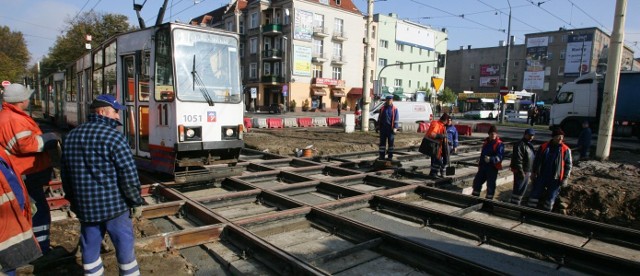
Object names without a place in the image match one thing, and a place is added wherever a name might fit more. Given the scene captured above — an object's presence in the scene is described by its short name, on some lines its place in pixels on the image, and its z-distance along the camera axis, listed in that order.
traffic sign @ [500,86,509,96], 25.95
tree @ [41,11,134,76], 37.56
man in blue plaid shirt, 3.12
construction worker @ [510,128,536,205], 7.22
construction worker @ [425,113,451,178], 8.92
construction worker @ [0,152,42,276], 2.65
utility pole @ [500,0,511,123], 27.29
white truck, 19.41
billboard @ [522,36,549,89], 66.62
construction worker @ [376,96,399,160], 10.84
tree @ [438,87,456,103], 65.62
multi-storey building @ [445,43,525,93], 72.00
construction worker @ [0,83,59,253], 3.90
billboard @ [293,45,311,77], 49.66
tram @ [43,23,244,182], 6.61
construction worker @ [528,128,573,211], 6.87
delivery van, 22.38
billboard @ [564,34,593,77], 61.91
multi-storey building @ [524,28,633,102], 62.22
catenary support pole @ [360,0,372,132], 19.17
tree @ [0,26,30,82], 52.33
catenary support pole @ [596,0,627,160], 11.46
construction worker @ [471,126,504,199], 7.38
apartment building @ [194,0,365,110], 49.72
